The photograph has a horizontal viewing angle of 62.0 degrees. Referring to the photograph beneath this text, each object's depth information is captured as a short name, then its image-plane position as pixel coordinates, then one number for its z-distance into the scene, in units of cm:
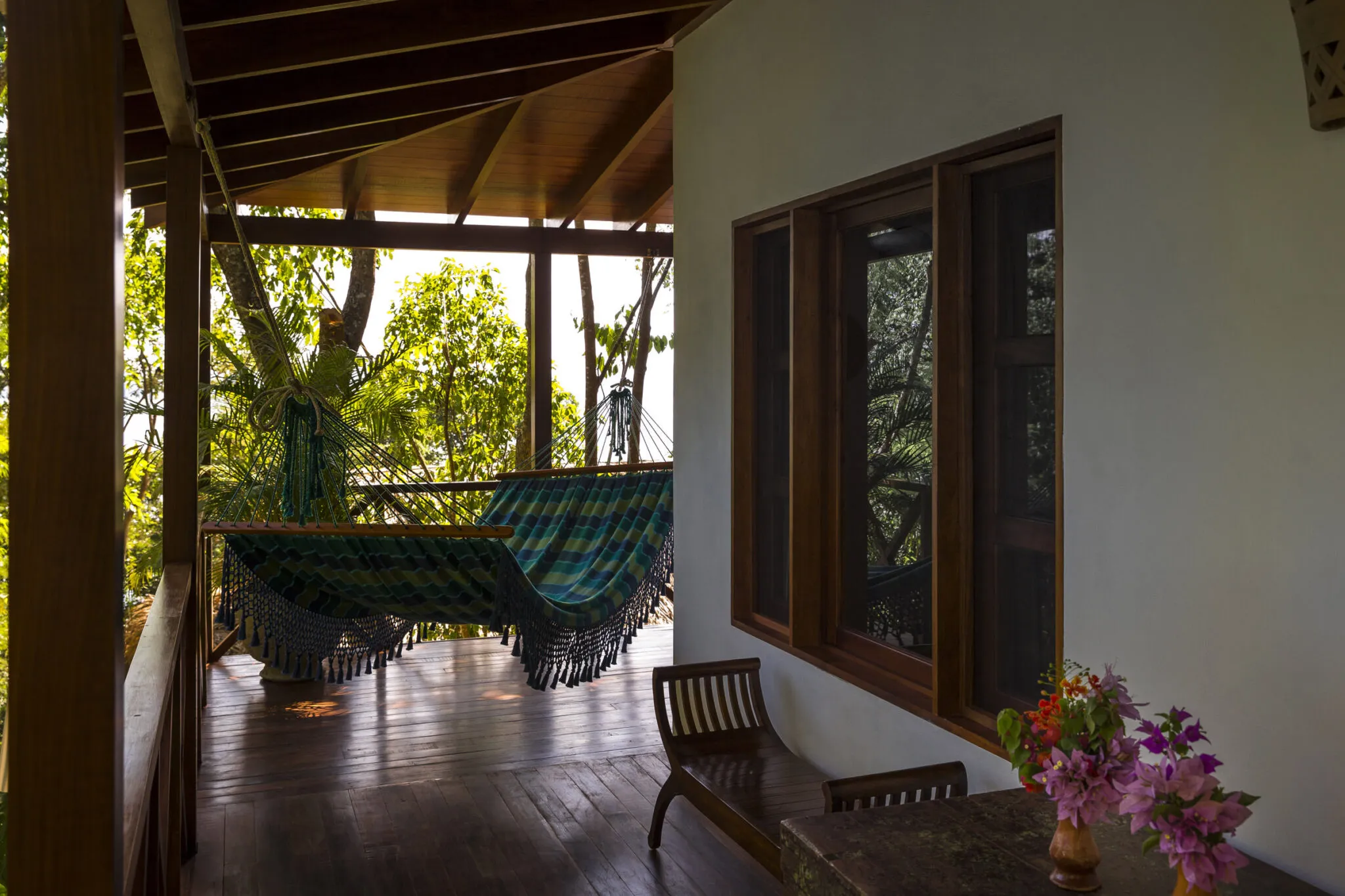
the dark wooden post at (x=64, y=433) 99
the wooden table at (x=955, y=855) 149
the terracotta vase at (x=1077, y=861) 147
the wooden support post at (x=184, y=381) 296
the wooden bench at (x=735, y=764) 257
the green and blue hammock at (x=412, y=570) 341
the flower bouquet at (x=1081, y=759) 145
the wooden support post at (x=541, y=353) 554
